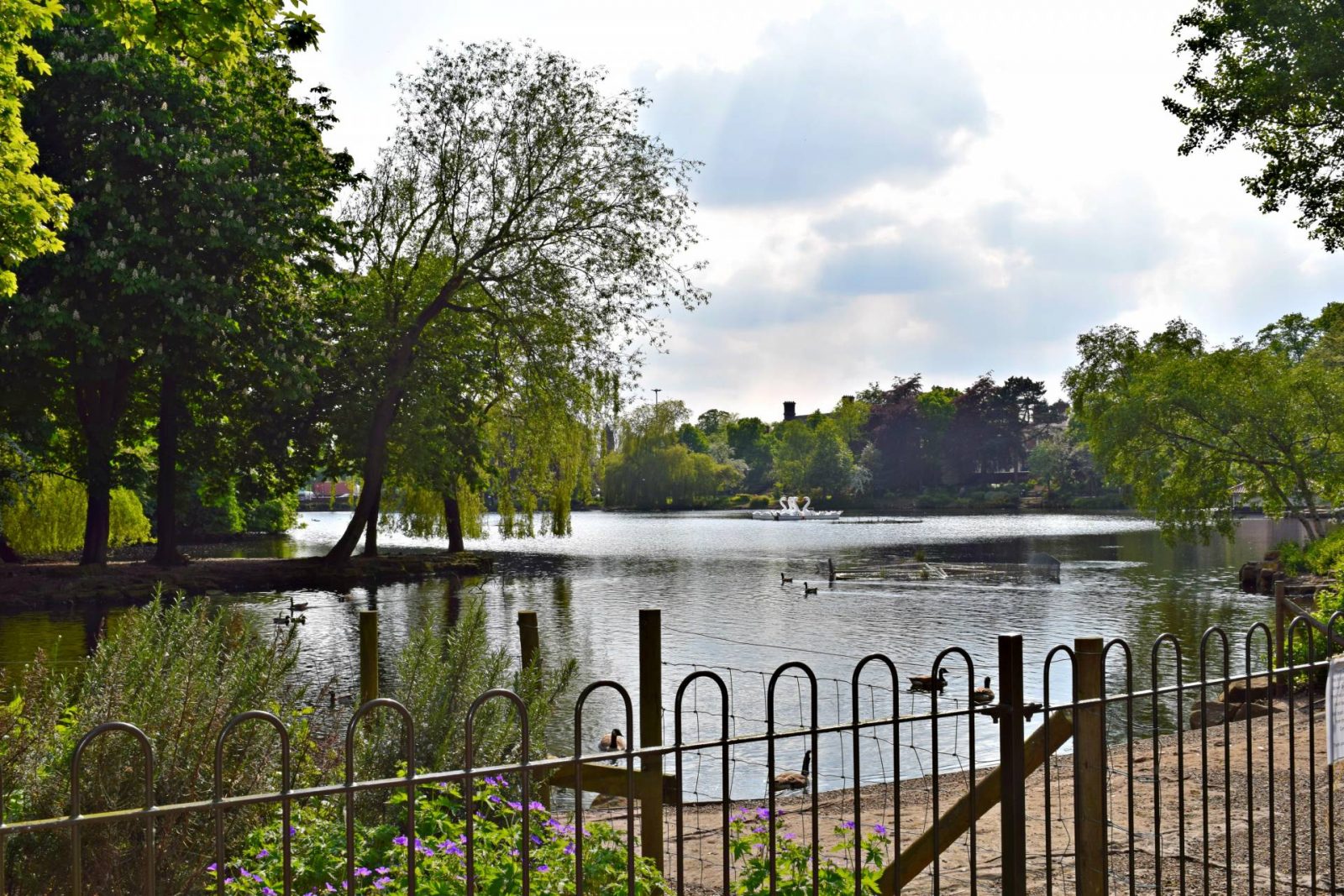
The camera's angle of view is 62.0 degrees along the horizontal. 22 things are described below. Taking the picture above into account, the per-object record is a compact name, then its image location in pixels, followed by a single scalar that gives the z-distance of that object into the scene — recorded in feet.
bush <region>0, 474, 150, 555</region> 106.83
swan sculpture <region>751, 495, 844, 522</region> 277.99
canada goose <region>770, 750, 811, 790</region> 32.96
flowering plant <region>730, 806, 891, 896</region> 12.39
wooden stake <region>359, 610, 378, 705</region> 25.82
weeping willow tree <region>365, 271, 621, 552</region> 104.06
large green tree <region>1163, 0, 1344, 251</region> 50.42
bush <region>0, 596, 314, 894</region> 14.07
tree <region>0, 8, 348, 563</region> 70.95
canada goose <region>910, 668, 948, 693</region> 45.93
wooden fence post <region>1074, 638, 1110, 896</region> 12.46
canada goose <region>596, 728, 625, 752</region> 34.73
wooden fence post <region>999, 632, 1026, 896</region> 11.83
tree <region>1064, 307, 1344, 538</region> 94.22
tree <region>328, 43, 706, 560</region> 103.86
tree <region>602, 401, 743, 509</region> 272.10
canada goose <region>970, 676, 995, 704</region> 44.49
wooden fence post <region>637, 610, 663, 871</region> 15.66
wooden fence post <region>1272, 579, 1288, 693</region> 40.47
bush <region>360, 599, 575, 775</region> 19.76
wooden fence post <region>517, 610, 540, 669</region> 27.12
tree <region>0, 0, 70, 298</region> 36.68
